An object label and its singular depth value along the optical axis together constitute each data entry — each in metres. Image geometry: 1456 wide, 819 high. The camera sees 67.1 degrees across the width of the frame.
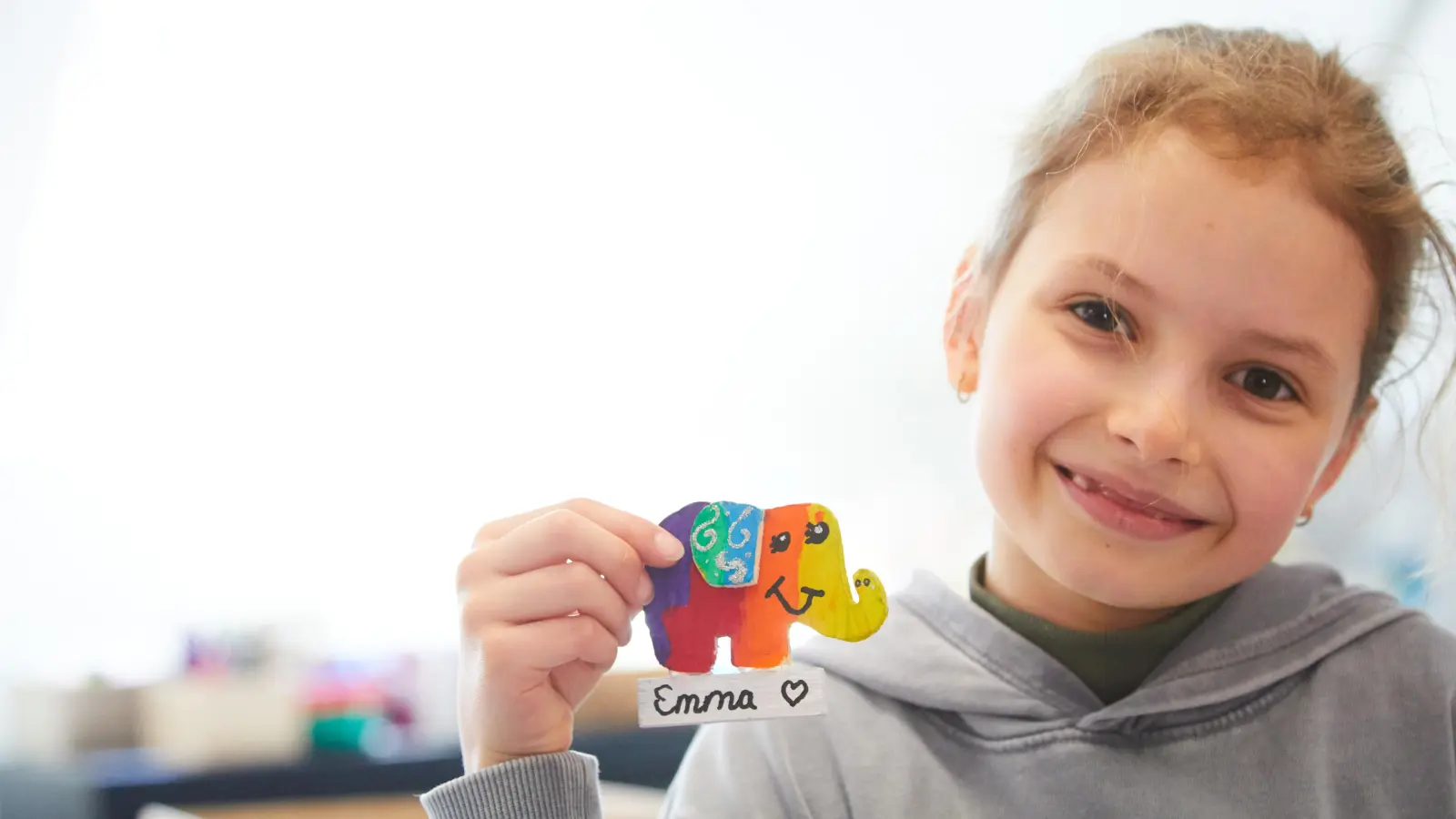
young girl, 0.75
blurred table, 1.33
